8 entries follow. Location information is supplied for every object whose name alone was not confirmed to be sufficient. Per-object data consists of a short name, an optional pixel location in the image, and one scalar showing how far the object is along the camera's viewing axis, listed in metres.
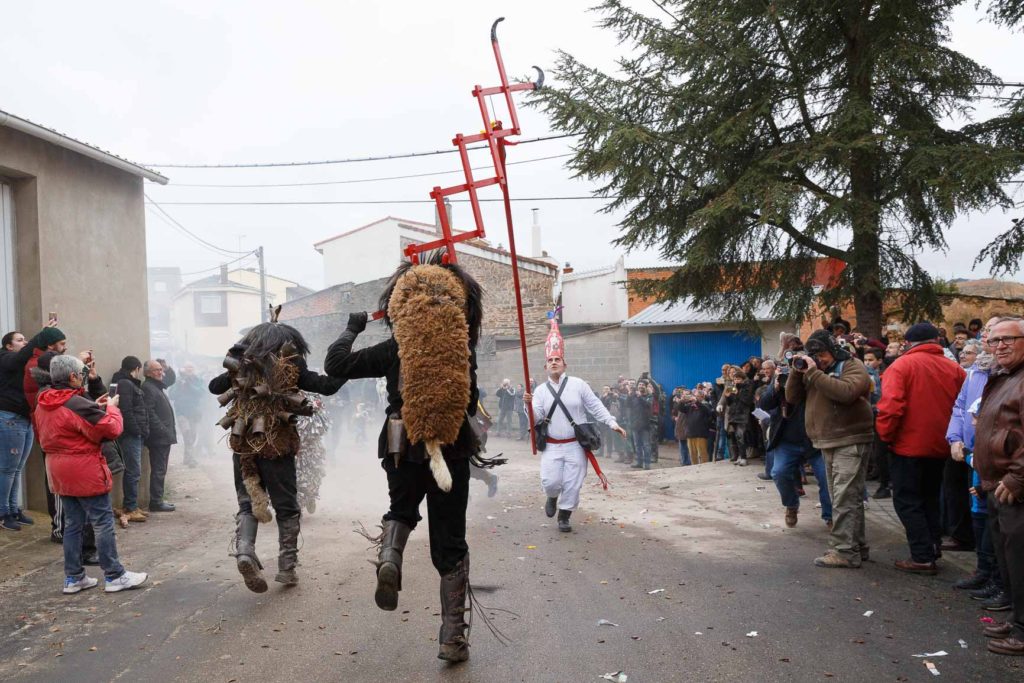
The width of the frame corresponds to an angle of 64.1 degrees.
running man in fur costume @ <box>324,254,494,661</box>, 4.41
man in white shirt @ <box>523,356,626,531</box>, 8.32
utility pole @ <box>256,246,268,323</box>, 37.80
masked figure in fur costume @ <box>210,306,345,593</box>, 5.92
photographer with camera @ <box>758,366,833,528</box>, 7.70
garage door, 23.61
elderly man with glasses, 4.45
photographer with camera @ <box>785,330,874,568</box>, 6.43
